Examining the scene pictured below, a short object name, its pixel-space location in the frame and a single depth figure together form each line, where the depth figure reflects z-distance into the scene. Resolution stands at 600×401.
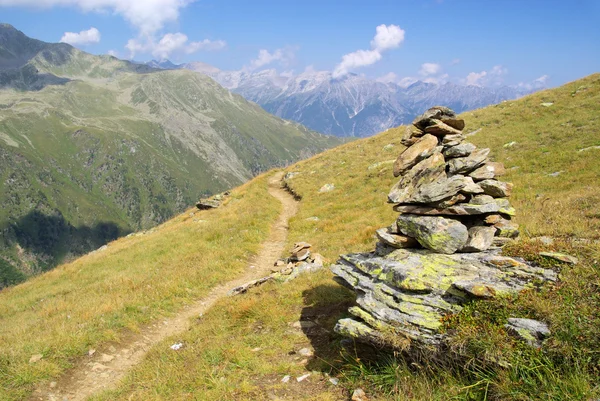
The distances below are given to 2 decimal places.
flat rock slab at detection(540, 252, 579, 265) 8.94
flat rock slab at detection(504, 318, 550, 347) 7.52
